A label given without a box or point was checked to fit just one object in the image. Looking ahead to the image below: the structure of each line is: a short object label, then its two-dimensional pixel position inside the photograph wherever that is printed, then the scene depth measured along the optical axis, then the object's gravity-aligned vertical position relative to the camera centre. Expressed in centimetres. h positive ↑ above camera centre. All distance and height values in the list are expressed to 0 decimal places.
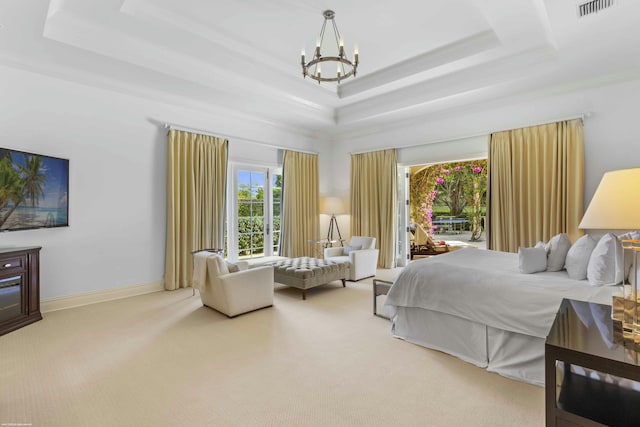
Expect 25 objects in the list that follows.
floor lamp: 657 +20
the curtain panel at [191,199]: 476 +26
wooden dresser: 309 -73
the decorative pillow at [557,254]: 271 -32
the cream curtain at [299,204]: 638 +24
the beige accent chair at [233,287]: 353 -82
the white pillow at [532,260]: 263 -37
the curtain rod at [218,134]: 479 +135
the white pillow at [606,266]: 219 -34
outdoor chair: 780 -74
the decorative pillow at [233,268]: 376 -62
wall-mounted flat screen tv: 336 +27
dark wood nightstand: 110 -63
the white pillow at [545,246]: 276 -27
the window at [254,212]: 571 +7
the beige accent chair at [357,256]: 530 -71
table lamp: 133 +0
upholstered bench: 428 -79
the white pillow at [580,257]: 241 -32
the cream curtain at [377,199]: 634 +34
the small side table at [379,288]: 354 -81
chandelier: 304 +163
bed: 220 -71
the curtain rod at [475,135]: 424 +133
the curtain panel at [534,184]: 429 +46
